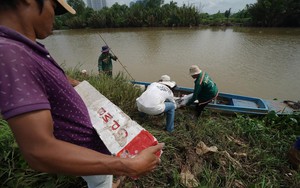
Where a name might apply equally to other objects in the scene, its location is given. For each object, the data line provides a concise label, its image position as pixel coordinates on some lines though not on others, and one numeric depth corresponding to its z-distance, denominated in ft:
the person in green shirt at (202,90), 12.11
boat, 12.73
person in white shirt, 9.46
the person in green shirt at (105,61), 17.62
